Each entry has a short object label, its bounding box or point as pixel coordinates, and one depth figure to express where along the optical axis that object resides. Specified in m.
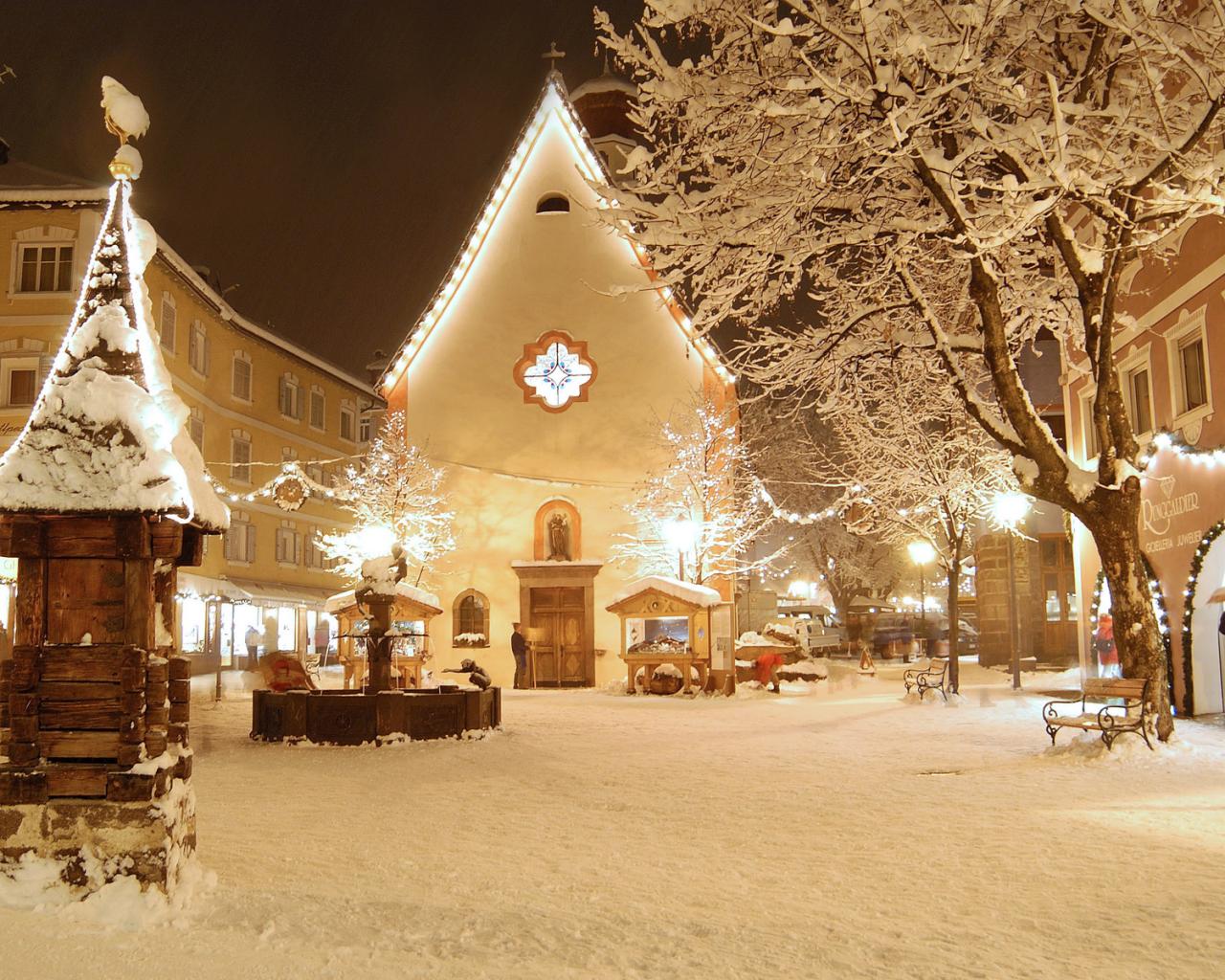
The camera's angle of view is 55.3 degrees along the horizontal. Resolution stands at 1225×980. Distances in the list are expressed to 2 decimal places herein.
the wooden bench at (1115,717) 12.58
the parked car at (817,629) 45.81
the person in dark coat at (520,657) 27.89
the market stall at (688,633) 24.78
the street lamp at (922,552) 29.25
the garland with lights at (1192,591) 17.34
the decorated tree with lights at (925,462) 22.55
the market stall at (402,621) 24.08
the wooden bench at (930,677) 22.22
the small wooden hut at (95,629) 6.55
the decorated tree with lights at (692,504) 28.72
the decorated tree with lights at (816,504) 46.69
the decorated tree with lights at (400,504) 29.61
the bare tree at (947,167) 11.16
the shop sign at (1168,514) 18.20
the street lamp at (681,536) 27.64
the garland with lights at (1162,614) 18.61
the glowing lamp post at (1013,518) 24.01
